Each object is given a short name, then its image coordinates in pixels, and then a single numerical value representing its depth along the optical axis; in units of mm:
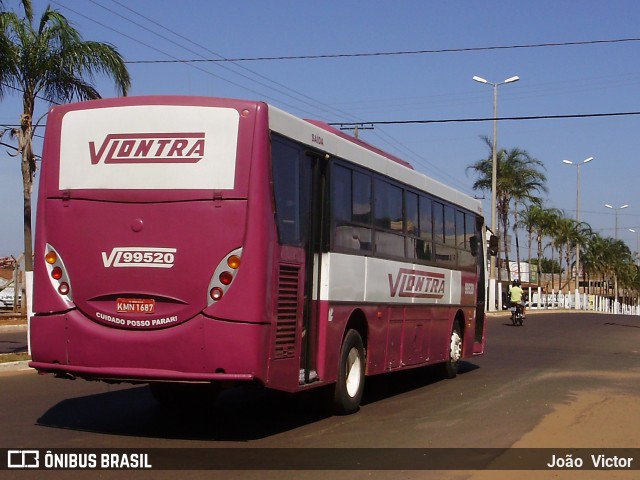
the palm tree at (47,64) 20375
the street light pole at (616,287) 102875
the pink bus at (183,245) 8930
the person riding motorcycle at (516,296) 38688
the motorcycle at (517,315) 38594
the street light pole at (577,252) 77862
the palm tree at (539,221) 71125
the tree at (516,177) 60625
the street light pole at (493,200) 48750
